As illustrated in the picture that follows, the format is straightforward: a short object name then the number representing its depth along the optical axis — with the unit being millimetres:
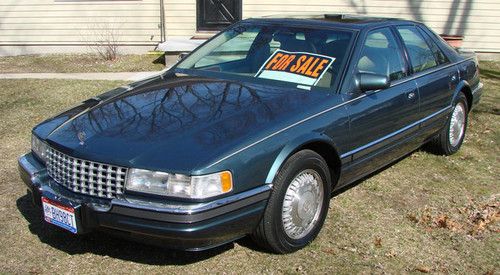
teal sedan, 3277
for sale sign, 4352
